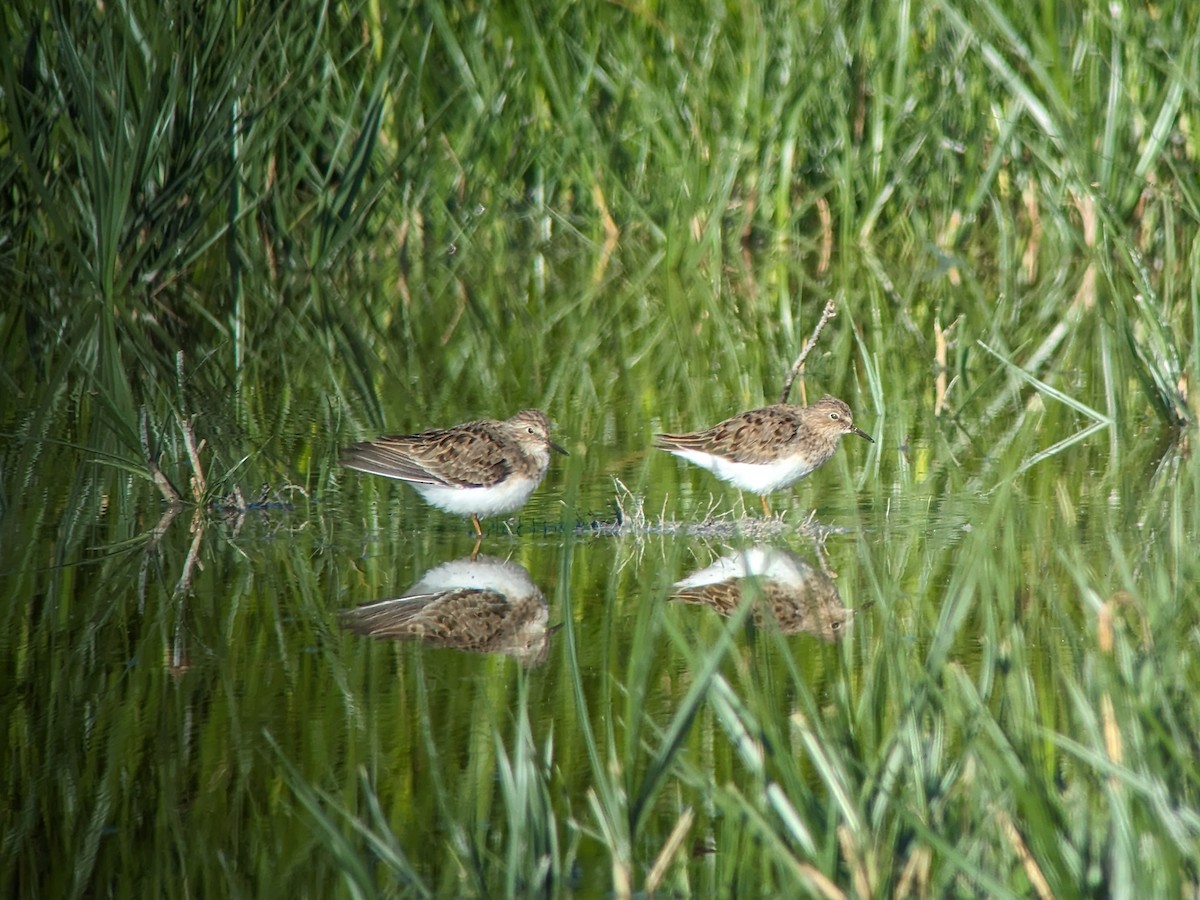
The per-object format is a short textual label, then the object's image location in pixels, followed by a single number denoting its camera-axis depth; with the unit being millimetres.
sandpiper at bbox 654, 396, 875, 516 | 15352
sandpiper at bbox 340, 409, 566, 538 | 14437
